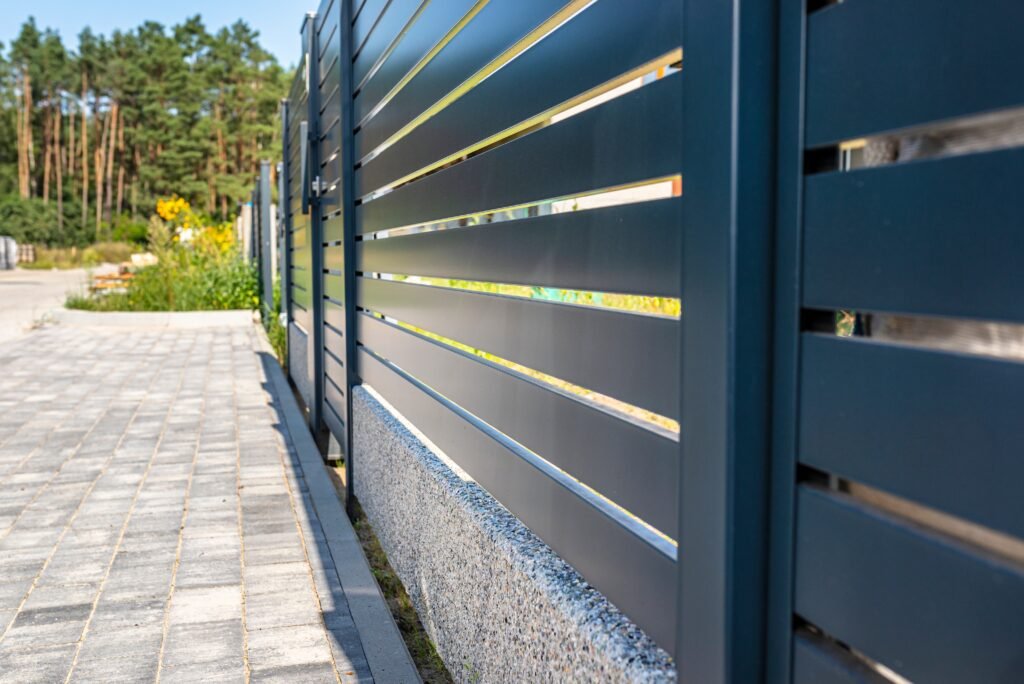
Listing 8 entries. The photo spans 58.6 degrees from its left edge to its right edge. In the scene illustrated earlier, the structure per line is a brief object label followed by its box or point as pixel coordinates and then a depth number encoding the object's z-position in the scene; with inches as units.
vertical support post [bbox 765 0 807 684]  40.1
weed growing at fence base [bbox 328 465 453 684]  111.4
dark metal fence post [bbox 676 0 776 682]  41.5
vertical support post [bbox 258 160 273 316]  507.2
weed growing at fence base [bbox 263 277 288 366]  403.2
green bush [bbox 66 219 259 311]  572.1
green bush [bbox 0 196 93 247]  1942.7
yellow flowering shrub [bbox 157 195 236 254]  658.8
